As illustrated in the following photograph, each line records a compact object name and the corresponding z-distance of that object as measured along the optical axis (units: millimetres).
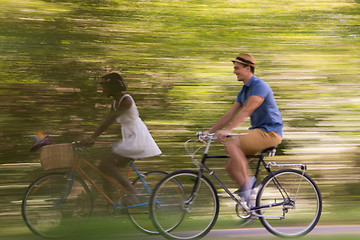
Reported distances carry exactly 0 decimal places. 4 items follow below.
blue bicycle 9711
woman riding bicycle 9719
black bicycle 9375
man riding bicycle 9094
